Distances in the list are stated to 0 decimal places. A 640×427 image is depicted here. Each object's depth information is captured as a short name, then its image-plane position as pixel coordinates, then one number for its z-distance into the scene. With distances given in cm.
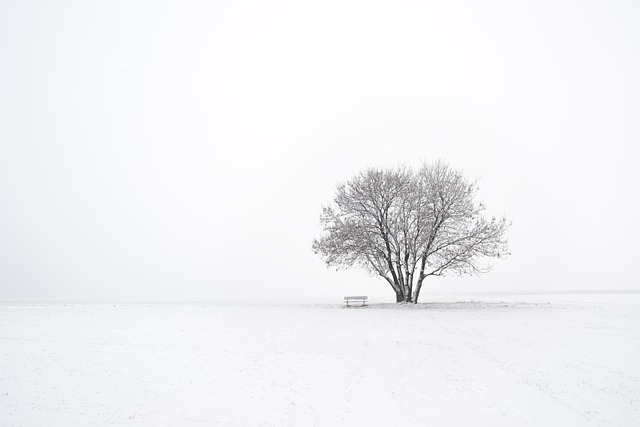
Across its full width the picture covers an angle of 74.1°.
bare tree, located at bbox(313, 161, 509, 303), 4053
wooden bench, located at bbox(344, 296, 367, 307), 4319
